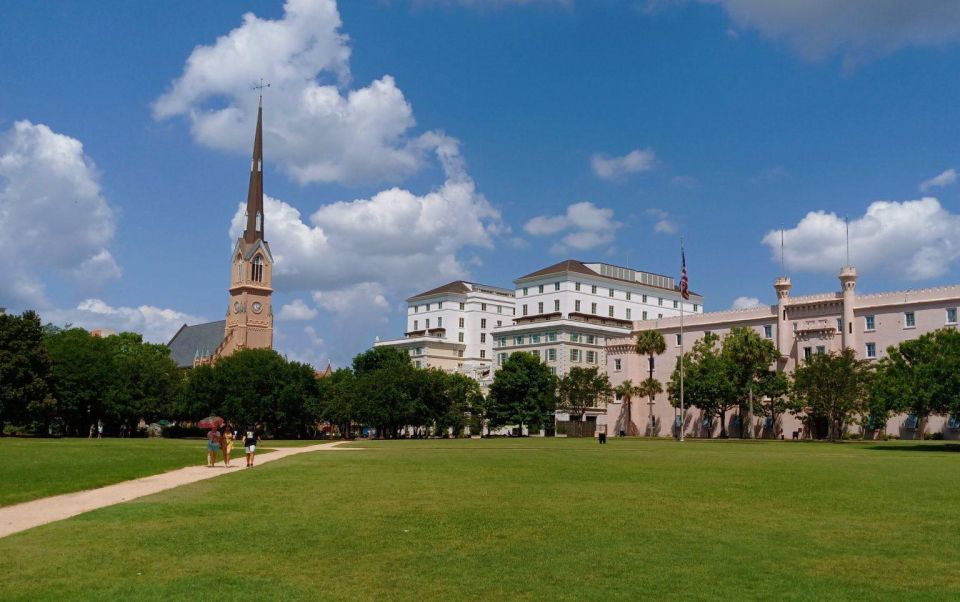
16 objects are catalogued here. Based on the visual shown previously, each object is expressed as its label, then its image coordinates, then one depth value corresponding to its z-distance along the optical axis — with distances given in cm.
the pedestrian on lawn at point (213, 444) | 3750
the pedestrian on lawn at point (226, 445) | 3816
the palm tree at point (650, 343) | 11131
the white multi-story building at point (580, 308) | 13650
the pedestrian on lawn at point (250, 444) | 3724
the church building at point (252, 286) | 16125
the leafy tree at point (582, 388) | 11638
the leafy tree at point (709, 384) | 10081
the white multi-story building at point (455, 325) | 15938
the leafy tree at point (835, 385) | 8762
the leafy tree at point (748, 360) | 9969
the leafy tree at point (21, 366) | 8206
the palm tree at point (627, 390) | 11544
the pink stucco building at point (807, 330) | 9900
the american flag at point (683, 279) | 8381
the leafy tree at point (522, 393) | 11881
